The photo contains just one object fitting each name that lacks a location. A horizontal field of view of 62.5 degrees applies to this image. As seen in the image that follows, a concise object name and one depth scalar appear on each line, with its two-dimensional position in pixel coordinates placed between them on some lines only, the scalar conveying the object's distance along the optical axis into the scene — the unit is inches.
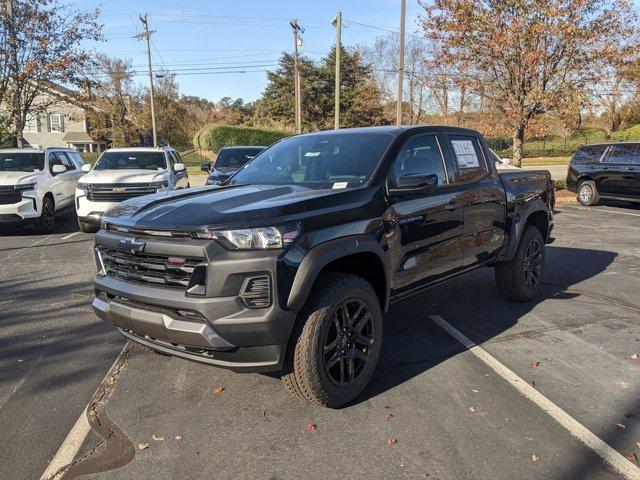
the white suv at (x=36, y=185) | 382.3
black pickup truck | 115.6
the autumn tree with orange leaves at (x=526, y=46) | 576.1
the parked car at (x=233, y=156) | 512.7
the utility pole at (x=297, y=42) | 1386.6
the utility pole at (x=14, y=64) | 602.9
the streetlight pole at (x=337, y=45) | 952.9
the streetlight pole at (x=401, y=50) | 816.9
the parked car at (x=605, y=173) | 520.4
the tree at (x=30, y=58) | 613.3
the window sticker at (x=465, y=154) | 187.5
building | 2086.6
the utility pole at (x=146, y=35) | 1552.7
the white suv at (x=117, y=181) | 385.1
